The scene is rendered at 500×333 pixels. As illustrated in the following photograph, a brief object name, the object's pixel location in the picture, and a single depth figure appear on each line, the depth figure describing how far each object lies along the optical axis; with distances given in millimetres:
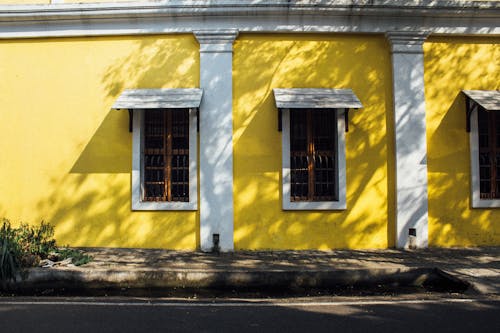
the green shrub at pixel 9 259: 5617
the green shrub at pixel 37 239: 6312
